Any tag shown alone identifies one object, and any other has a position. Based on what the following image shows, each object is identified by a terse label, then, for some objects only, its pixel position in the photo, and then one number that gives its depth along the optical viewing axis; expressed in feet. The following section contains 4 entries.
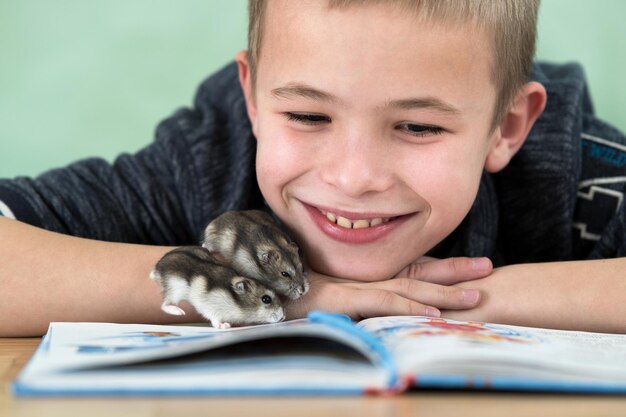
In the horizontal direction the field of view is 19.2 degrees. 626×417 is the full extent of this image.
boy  2.97
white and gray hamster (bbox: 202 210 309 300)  2.91
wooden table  2.42
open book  2.46
